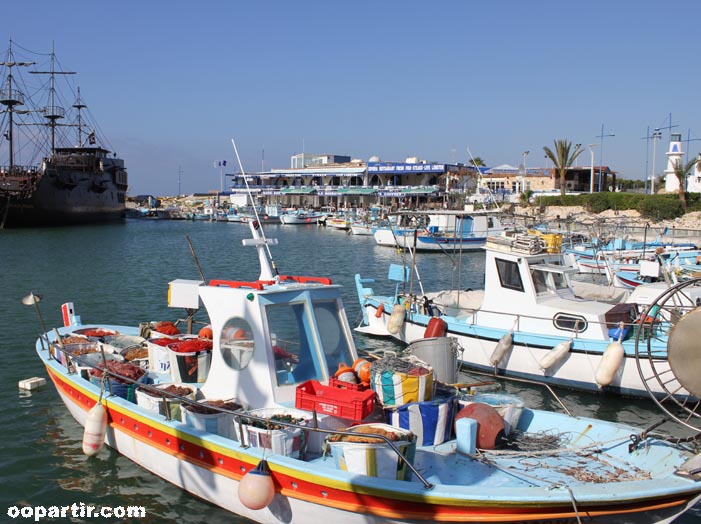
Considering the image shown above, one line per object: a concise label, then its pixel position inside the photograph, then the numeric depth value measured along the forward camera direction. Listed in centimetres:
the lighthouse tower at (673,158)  7181
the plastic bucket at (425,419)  833
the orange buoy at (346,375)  891
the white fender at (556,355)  1502
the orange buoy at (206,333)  1160
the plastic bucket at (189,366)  1050
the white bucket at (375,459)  715
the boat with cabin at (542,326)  1469
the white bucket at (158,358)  1146
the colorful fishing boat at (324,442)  671
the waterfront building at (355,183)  9638
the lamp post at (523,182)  8682
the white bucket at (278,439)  777
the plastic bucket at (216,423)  852
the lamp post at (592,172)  7850
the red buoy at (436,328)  1658
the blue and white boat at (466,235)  5023
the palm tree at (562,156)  7719
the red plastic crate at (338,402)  825
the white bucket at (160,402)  927
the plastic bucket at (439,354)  1027
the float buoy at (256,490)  719
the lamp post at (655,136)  7581
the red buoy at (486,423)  845
